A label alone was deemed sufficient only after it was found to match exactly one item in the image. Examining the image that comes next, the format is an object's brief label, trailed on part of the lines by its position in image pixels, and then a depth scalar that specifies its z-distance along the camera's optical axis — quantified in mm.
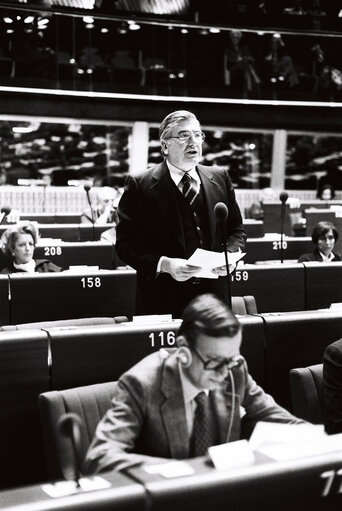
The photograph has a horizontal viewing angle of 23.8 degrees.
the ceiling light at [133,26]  16297
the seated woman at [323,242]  6887
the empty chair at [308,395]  2795
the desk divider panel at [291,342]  3184
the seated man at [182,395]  1977
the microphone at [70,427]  1566
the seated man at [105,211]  10320
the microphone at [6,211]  8805
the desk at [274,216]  11266
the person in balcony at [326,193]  16203
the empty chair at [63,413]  2324
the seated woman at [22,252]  5691
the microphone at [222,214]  2867
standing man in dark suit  3246
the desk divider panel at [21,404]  2668
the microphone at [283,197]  5579
